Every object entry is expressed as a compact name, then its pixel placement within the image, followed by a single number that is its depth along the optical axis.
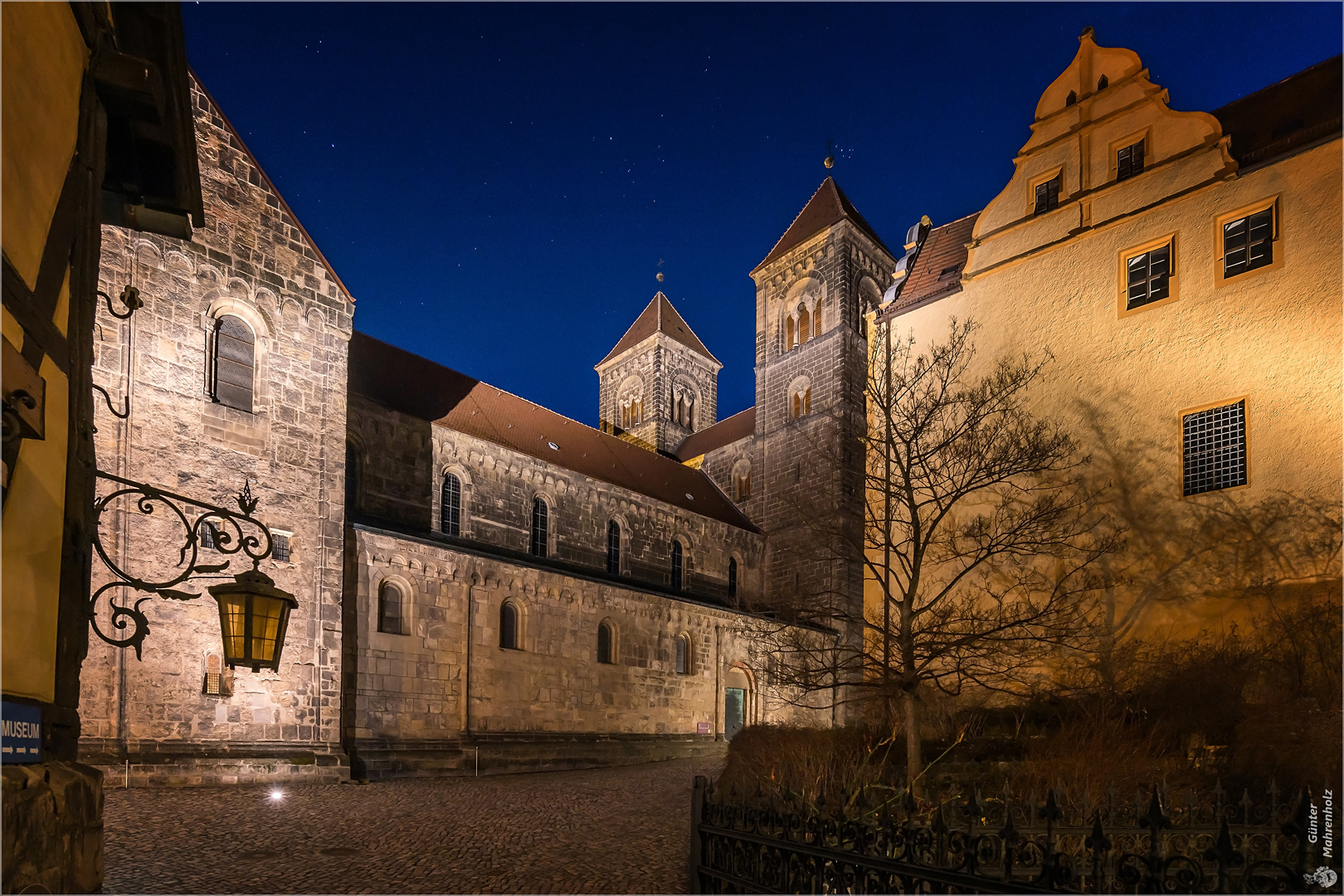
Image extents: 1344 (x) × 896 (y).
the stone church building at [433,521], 16.19
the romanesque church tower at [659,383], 54.34
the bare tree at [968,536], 11.69
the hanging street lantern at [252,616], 6.37
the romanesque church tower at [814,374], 38.12
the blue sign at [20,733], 3.95
